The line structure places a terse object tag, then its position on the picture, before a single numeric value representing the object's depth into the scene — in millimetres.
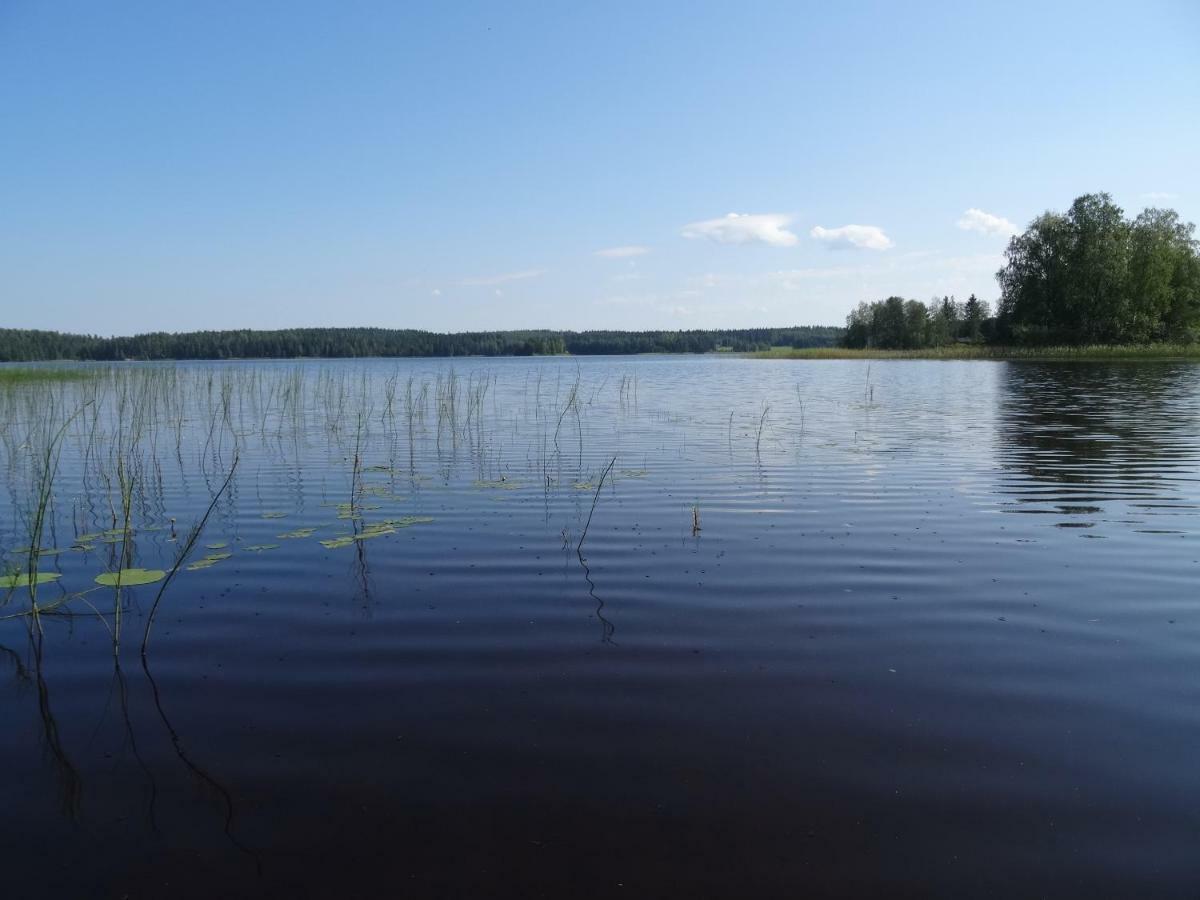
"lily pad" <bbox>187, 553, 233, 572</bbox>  6344
